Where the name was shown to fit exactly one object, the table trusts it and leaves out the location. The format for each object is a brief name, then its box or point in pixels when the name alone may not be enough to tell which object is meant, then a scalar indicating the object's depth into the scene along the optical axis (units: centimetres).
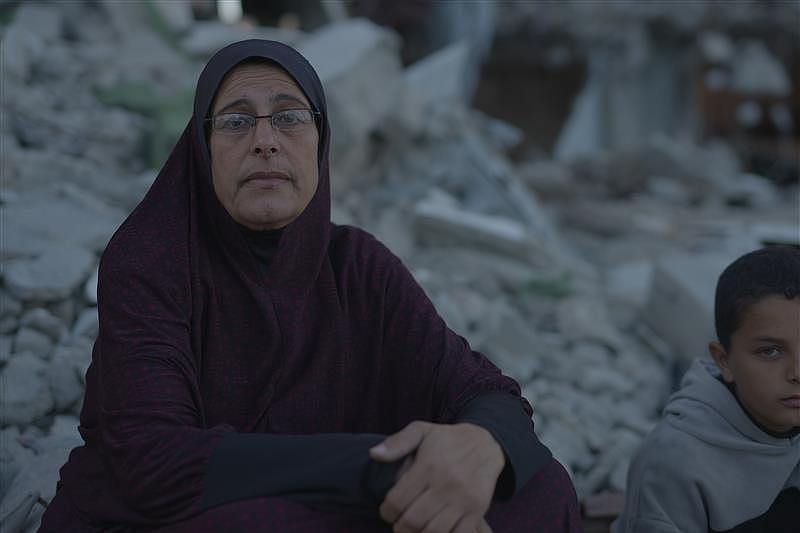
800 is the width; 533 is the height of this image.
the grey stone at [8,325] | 271
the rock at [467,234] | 527
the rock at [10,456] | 210
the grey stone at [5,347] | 254
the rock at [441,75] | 817
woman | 133
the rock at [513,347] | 354
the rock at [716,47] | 1488
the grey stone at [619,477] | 273
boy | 173
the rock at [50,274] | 277
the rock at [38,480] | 191
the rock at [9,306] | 273
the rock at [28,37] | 505
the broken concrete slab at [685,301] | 385
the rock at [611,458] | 275
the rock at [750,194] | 1034
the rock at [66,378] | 247
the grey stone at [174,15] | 712
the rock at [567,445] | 285
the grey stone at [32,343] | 263
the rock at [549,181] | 1065
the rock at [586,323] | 426
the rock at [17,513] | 181
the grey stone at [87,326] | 277
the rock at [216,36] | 684
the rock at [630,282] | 540
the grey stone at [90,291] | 296
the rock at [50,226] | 304
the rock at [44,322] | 271
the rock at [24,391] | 236
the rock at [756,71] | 1517
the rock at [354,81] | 539
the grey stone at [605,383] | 371
